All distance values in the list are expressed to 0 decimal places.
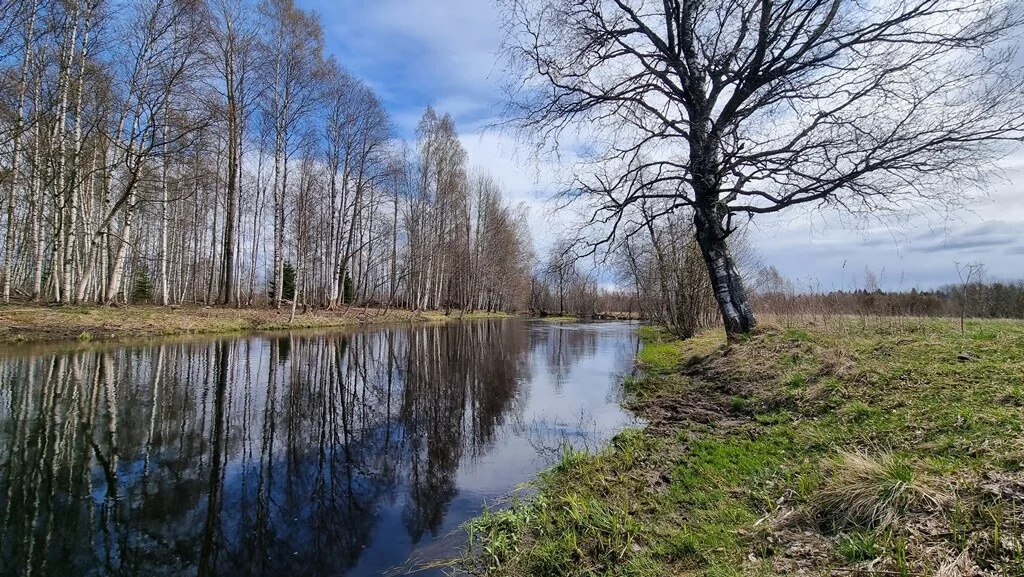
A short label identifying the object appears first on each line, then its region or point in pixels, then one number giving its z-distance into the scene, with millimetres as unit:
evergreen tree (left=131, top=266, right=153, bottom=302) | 35875
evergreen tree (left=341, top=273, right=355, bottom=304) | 42656
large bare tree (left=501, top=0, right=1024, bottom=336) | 7184
